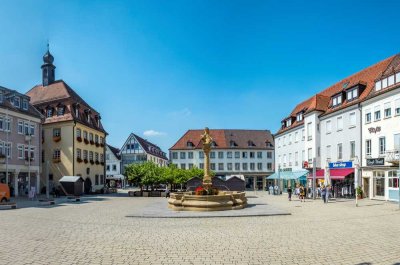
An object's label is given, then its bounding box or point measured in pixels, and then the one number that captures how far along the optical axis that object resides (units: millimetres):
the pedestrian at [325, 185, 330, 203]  30956
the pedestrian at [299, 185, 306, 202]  34659
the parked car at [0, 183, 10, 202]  30081
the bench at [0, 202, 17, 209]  26130
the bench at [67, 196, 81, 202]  35244
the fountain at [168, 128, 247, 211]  22688
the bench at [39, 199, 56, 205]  30562
